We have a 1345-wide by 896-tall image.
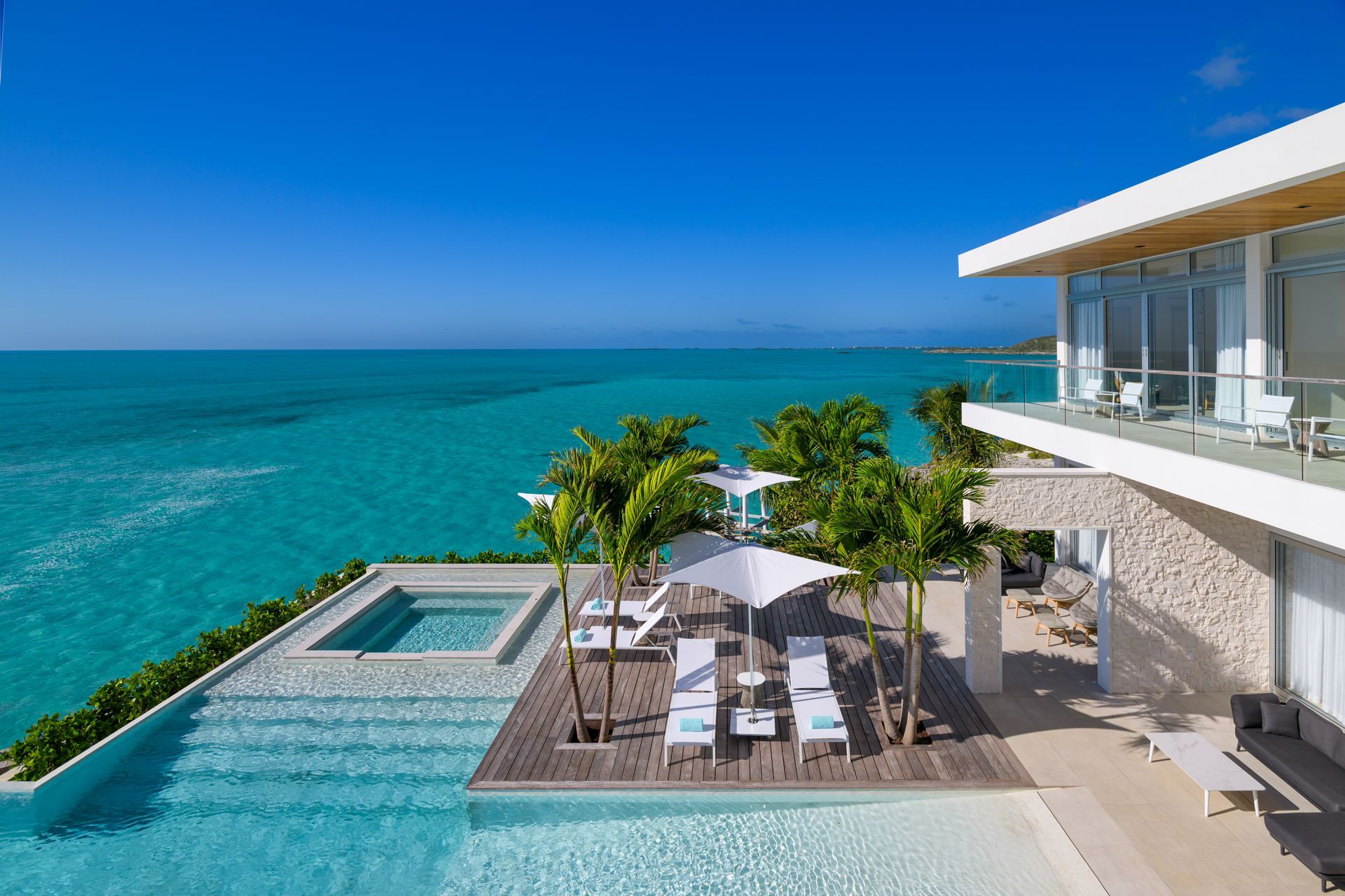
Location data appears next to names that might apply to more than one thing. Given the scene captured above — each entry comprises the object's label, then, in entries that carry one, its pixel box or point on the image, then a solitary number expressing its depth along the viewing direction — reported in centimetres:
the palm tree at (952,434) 1895
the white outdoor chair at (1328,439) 676
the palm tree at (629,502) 810
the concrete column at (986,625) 936
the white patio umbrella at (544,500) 1259
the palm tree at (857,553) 750
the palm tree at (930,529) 733
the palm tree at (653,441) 1348
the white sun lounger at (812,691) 788
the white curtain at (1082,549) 1299
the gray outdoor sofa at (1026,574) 1339
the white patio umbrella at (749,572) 815
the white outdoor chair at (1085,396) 1055
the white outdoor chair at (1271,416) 728
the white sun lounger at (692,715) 787
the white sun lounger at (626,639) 1074
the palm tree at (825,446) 1483
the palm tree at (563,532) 805
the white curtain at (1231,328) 977
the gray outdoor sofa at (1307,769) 573
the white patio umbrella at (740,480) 1328
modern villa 693
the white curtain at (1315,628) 834
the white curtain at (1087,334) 1362
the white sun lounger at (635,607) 1230
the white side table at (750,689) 849
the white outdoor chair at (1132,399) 950
